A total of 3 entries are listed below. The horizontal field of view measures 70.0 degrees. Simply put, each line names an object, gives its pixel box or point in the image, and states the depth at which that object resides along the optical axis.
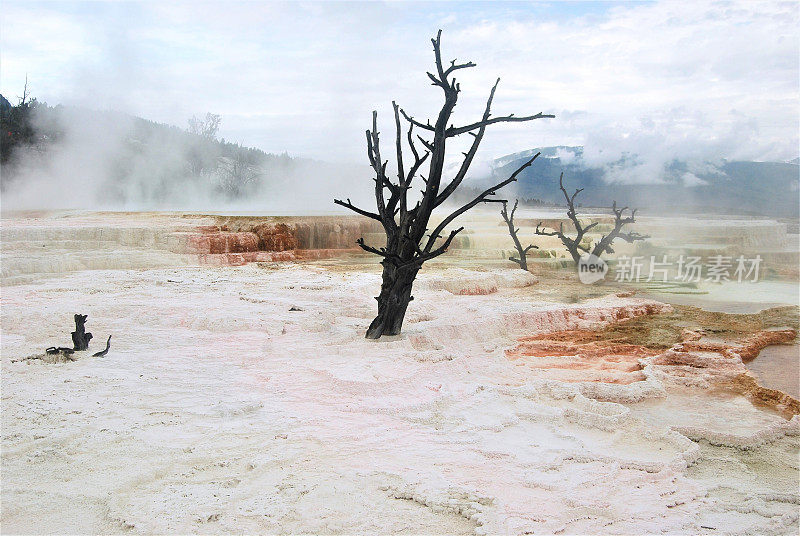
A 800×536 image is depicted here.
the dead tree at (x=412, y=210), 5.57
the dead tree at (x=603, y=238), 12.79
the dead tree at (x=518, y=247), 12.91
